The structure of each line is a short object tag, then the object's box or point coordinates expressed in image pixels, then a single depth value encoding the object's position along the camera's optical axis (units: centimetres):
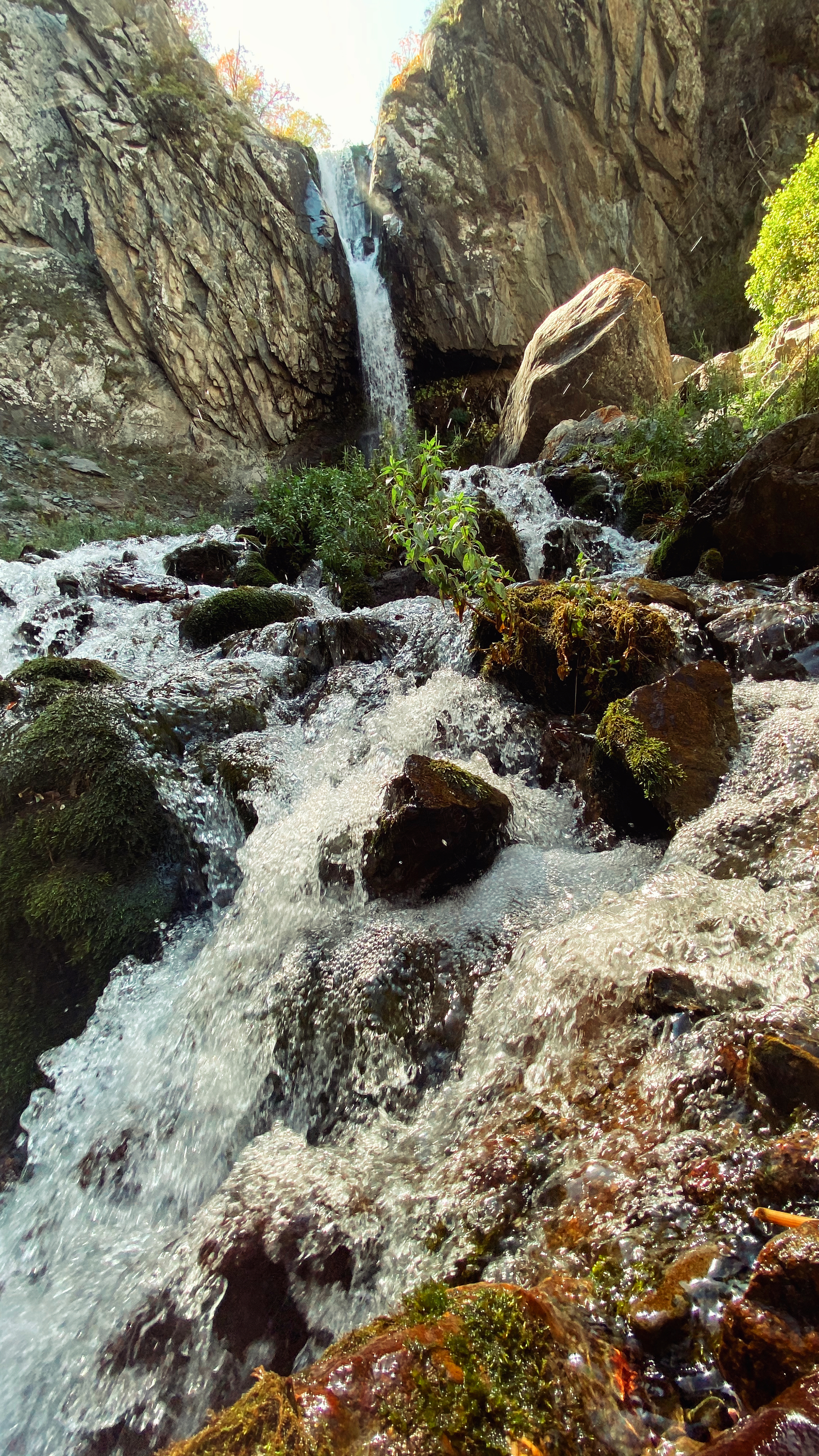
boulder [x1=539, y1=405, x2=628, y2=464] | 1017
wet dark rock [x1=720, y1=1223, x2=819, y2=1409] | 97
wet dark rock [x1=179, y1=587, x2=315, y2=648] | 652
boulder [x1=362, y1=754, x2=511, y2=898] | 320
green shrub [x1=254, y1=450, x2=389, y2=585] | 803
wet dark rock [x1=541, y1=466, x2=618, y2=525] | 843
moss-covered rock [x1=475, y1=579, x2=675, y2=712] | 438
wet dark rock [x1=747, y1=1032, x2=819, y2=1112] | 146
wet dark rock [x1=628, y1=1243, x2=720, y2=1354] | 113
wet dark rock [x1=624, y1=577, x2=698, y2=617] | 511
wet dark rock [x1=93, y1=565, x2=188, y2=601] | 786
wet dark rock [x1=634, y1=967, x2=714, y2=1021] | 192
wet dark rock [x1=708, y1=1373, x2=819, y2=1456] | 81
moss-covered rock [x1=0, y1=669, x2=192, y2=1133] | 296
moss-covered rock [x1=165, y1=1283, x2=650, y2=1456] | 92
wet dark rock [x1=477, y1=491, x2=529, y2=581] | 703
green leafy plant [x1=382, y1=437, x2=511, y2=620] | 406
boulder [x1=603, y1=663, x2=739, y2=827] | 318
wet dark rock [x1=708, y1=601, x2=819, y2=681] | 435
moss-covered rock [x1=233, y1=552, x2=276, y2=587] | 817
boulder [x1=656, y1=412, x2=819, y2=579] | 552
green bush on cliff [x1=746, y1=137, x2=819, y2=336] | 1148
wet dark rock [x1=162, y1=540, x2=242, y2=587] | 884
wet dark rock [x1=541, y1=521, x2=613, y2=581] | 741
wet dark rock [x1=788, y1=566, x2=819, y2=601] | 495
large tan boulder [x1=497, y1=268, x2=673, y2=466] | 1137
